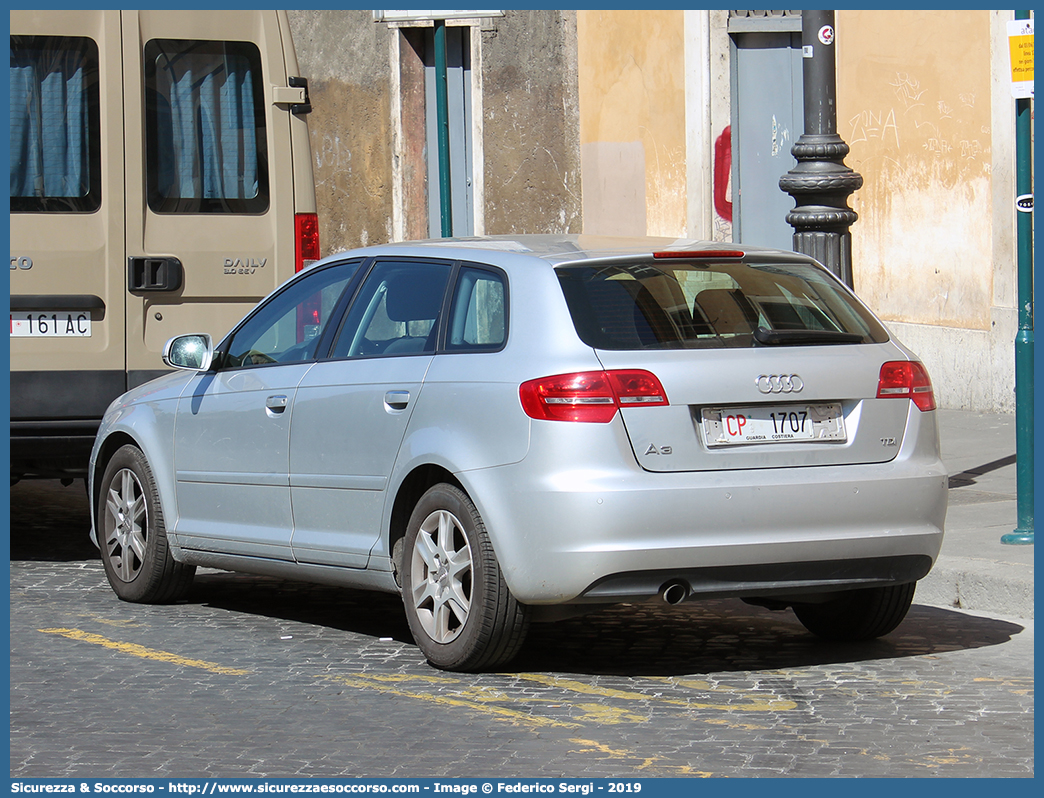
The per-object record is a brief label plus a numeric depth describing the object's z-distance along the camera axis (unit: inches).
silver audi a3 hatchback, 403.3
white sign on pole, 566.7
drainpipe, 839.8
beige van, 618.0
